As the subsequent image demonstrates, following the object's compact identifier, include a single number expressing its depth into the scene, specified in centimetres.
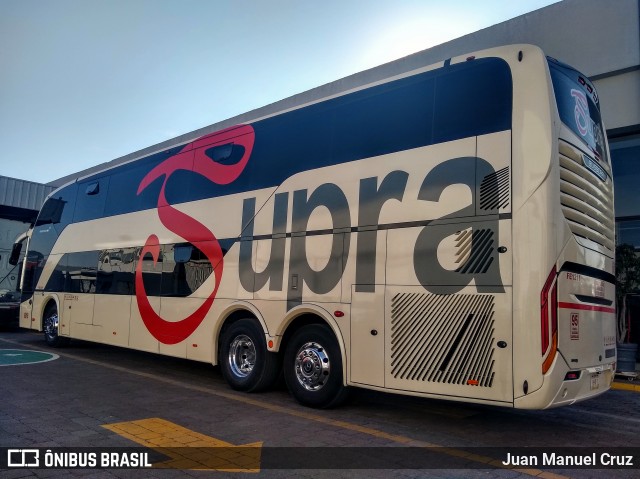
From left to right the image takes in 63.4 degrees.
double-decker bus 493
